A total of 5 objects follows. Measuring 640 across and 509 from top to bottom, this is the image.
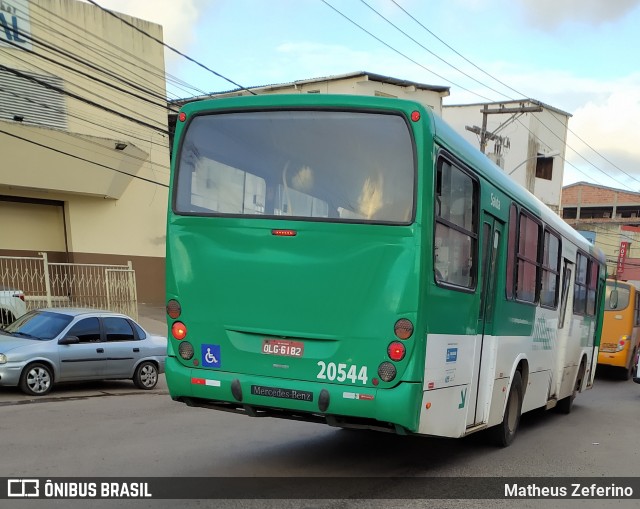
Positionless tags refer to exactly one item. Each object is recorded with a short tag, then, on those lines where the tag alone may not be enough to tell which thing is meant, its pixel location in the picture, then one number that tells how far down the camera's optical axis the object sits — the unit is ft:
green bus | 18.16
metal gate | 55.36
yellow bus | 64.44
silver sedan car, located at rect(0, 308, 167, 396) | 35.43
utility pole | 86.34
